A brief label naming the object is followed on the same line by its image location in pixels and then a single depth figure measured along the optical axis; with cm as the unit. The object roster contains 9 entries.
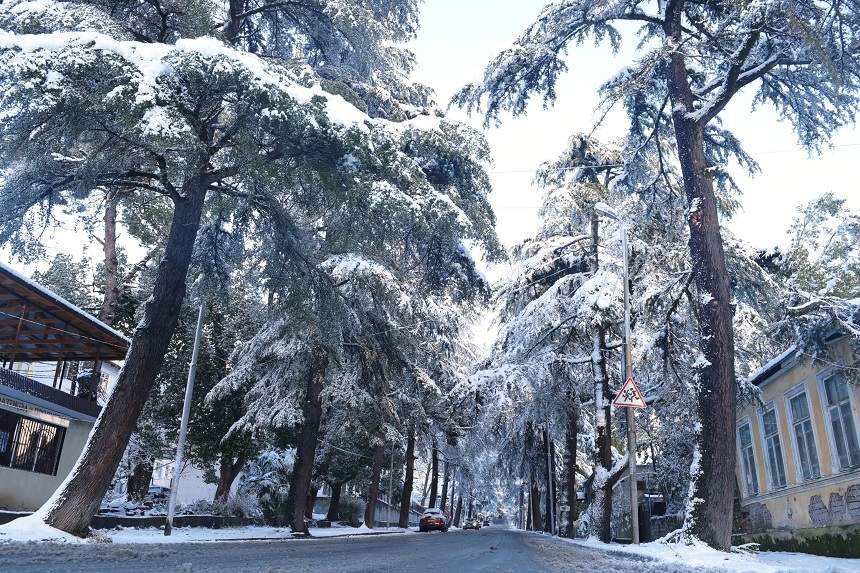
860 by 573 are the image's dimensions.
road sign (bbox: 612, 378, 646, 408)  1412
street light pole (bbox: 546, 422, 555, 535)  3855
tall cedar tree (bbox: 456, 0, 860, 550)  1117
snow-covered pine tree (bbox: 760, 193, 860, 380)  1274
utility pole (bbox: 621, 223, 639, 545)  1534
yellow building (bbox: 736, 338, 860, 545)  1322
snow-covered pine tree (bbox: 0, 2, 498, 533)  956
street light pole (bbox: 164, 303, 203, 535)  1825
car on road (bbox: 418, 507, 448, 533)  3747
